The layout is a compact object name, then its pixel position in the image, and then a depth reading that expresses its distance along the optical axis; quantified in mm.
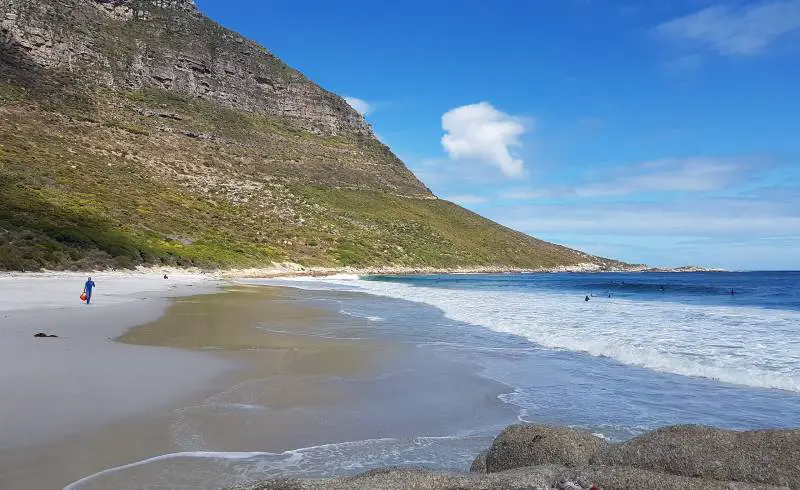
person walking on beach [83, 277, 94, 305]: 21328
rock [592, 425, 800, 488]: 4098
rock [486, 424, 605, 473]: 5004
